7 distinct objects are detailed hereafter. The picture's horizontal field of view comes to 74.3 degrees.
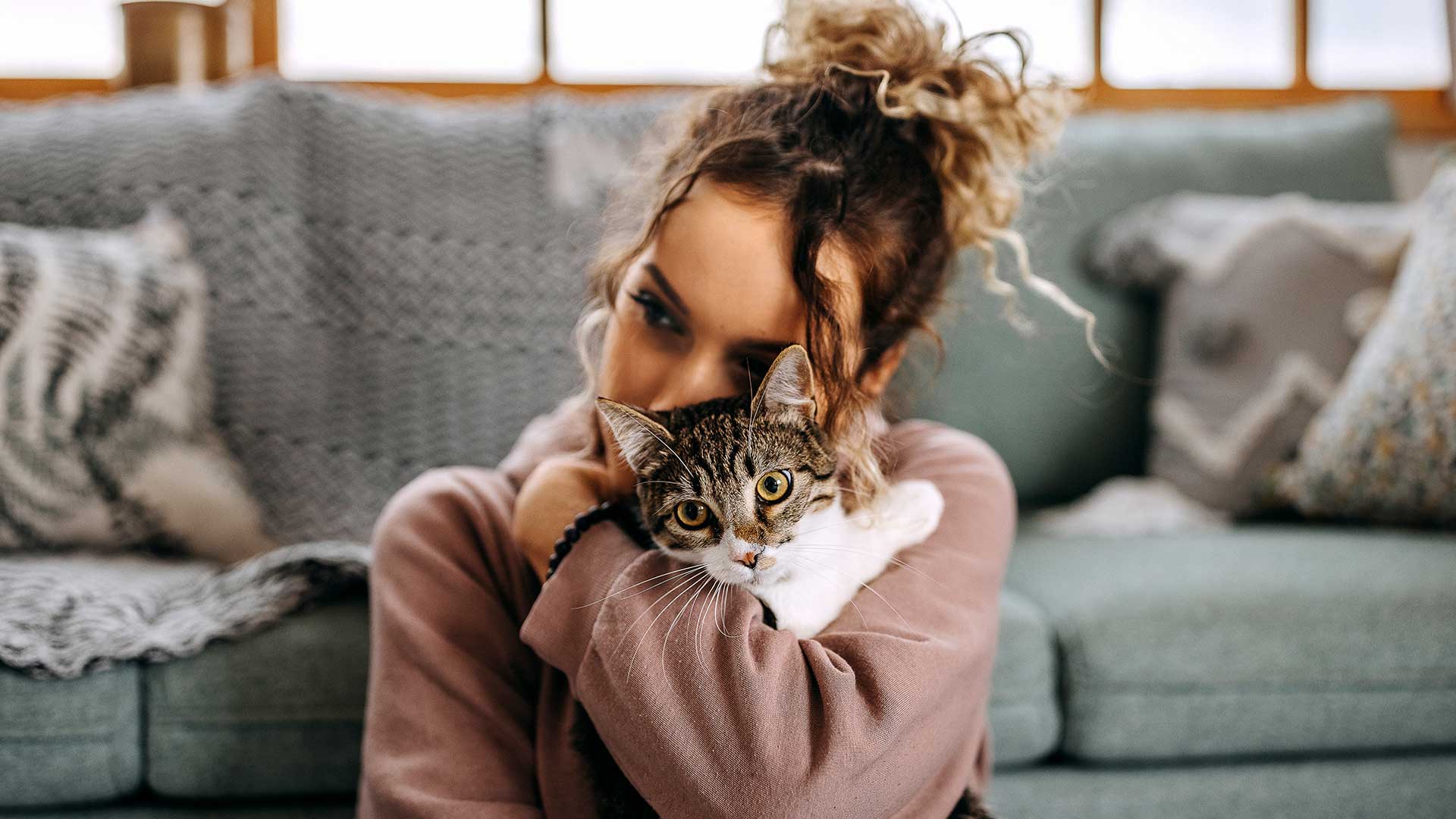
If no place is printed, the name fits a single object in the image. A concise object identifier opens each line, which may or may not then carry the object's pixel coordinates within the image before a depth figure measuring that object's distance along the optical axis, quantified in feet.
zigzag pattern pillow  5.29
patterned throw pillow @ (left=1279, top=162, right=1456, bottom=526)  4.55
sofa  3.67
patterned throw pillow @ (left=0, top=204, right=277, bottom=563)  4.29
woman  2.43
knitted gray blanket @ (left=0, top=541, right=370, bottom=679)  3.49
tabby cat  2.68
